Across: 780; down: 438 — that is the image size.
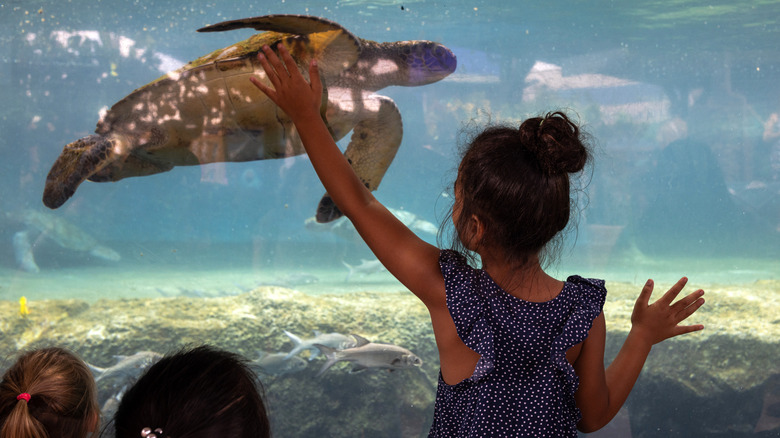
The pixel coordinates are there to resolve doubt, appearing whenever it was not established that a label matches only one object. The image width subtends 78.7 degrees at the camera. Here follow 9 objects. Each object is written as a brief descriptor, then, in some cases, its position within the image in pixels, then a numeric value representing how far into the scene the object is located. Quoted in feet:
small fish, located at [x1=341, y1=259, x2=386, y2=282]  27.37
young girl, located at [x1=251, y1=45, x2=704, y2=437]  3.10
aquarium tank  5.90
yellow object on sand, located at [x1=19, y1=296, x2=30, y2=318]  15.83
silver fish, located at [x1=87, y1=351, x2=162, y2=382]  11.14
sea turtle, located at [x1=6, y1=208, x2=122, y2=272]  28.81
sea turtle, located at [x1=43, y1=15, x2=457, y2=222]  5.10
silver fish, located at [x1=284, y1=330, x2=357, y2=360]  11.83
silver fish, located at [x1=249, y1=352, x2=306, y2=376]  13.14
